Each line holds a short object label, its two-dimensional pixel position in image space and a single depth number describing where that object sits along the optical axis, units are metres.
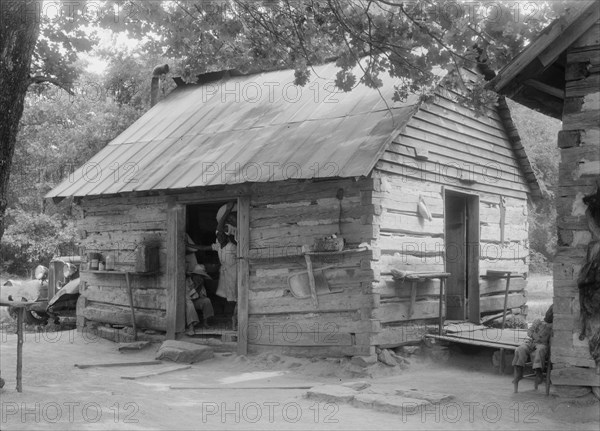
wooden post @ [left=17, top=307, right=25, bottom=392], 8.08
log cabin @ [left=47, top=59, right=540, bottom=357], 10.36
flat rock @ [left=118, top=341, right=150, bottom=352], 12.19
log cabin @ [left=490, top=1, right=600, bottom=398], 7.11
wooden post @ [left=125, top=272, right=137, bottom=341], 12.68
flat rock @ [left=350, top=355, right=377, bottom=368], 10.03
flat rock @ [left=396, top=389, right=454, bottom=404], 8.10
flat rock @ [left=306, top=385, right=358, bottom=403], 8.19
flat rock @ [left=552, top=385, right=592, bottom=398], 7.26
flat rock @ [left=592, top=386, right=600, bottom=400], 7.16
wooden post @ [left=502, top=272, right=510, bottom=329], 12.70
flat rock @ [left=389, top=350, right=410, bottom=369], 10.37
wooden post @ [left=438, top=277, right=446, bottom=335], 11.17
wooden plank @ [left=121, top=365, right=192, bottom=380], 9.85
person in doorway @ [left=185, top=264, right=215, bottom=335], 12.40
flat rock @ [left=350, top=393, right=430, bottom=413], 7.70
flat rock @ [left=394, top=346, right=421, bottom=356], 10.66
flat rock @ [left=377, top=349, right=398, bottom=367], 10.19
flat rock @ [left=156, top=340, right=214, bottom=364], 11.12
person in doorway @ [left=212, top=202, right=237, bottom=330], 11.99
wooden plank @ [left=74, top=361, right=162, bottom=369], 10.73
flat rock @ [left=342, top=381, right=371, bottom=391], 8.84
